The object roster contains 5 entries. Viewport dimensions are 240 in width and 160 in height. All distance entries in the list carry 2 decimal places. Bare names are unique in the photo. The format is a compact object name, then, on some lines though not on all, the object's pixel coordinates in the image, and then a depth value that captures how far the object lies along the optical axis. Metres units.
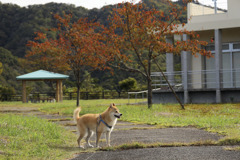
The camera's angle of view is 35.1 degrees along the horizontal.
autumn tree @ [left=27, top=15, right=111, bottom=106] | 22.20
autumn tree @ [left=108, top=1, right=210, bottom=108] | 18.14
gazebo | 33.38
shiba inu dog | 8.09
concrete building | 21.03
